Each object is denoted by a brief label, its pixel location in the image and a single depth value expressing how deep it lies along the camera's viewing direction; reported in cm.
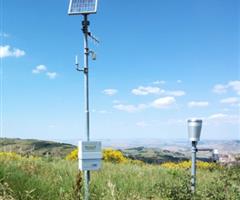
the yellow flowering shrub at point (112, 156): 877
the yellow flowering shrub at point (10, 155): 608
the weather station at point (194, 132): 390
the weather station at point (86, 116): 326
